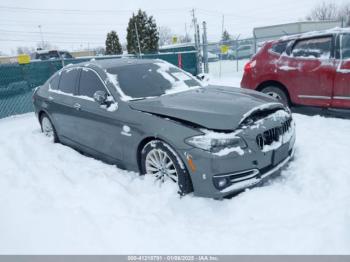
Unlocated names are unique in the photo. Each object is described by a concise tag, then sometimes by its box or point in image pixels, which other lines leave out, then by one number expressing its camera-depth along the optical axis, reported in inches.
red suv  204.1
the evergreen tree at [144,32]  1261.1
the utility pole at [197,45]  602.9
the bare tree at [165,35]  3523.6
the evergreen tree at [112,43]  1330.0
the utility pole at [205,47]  606.9
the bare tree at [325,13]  2377.0
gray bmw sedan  114.2
